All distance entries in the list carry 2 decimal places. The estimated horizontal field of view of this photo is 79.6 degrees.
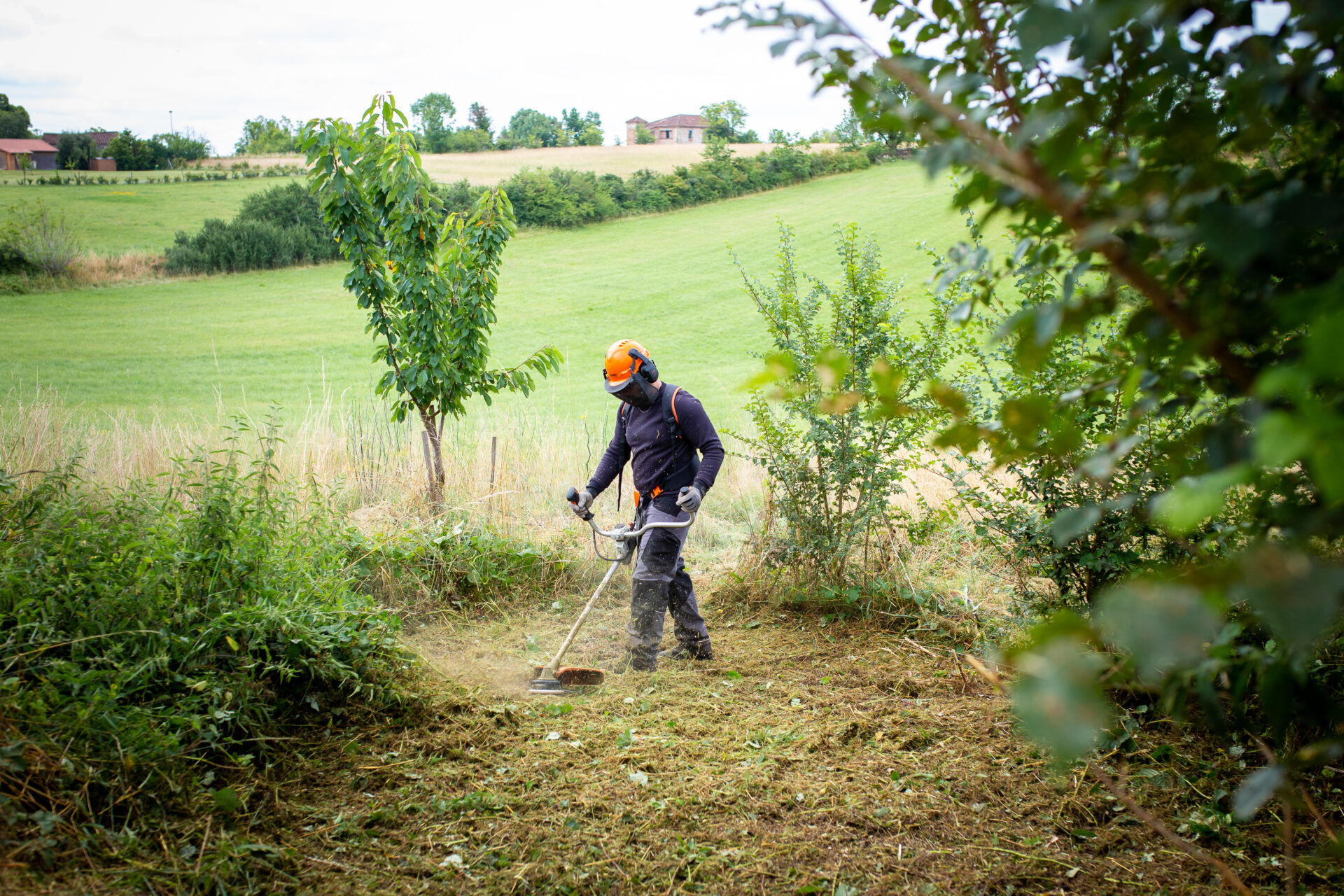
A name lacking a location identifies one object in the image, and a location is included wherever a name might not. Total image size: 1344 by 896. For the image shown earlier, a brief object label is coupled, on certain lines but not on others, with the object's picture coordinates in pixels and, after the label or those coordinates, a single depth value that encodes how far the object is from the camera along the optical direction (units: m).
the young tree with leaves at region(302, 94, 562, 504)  6.61
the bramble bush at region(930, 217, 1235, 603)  4.14
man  5.46
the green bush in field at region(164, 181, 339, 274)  29.31
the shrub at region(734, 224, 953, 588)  5.91
